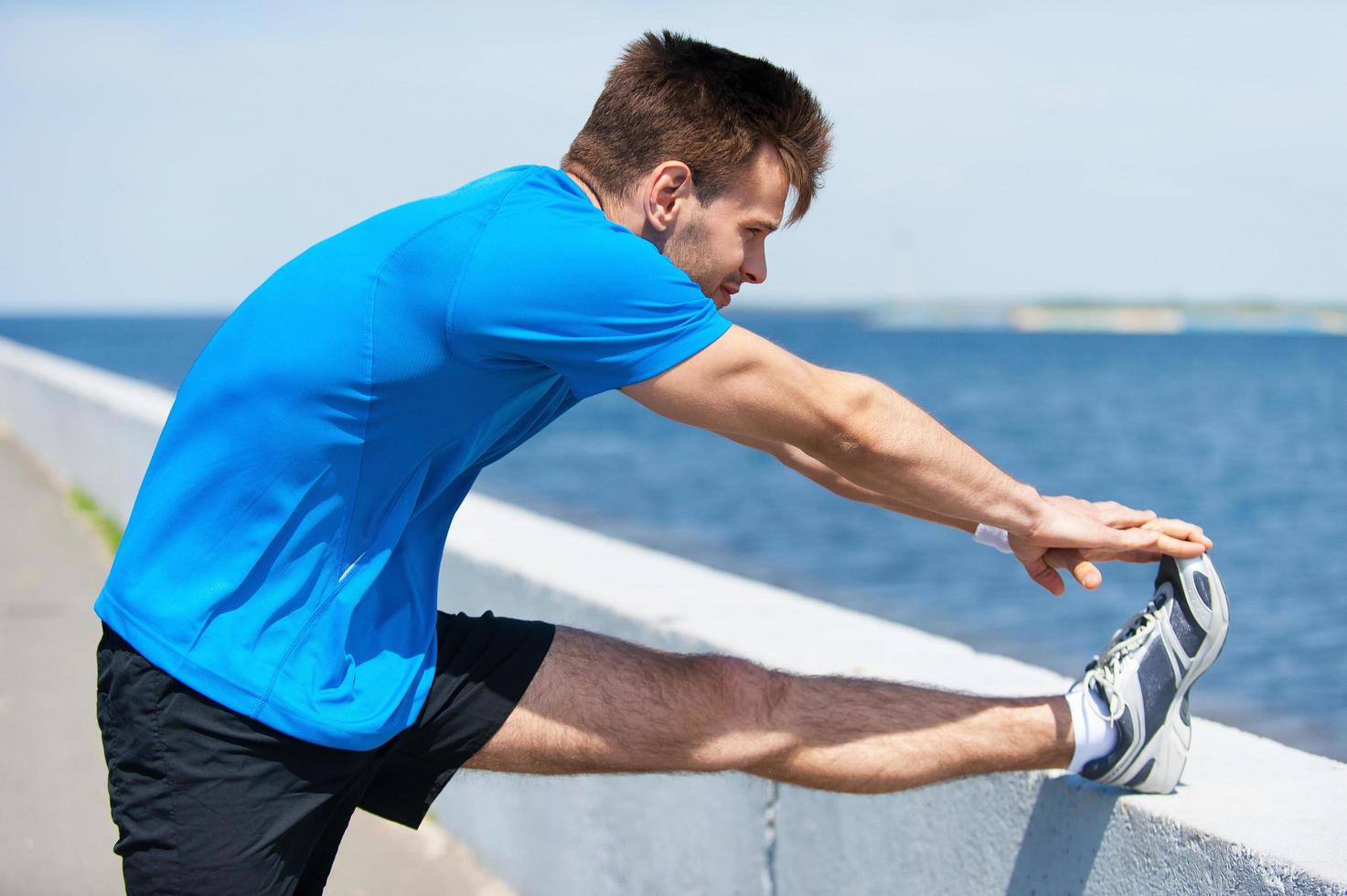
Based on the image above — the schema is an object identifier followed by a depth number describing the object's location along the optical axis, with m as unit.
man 2.19
